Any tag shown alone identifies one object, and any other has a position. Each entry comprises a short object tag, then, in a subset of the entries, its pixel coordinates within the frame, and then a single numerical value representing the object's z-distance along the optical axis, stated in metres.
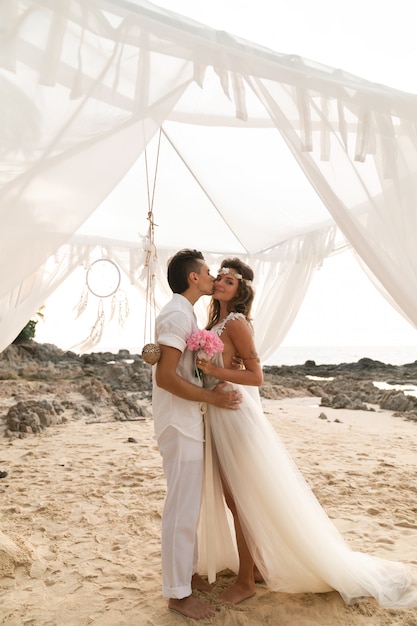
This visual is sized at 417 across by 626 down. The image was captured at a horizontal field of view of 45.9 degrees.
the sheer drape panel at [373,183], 2.58
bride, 2.32
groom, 2.22
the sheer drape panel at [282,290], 6.44
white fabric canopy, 2.23
